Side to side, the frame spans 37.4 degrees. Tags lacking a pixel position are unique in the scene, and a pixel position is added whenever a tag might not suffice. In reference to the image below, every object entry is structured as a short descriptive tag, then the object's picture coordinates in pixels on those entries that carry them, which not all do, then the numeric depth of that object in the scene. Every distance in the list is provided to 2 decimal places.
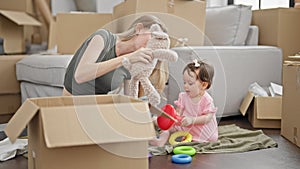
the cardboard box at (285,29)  2.71
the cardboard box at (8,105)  2.78
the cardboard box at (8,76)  2.75
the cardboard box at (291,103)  1.87
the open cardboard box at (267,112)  2.22
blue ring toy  1.60
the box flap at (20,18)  3.35
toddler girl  1.85
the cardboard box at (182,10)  2.29
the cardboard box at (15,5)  3.79
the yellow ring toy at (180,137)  1.83
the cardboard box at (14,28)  3.39
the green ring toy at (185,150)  1.70
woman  1.58
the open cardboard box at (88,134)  1.10
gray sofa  2.33
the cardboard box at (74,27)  2.82
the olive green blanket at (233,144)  1.76
